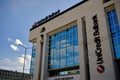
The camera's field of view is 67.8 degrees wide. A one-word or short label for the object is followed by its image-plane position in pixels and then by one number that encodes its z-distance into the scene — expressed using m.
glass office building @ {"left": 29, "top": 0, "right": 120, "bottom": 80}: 16.23
